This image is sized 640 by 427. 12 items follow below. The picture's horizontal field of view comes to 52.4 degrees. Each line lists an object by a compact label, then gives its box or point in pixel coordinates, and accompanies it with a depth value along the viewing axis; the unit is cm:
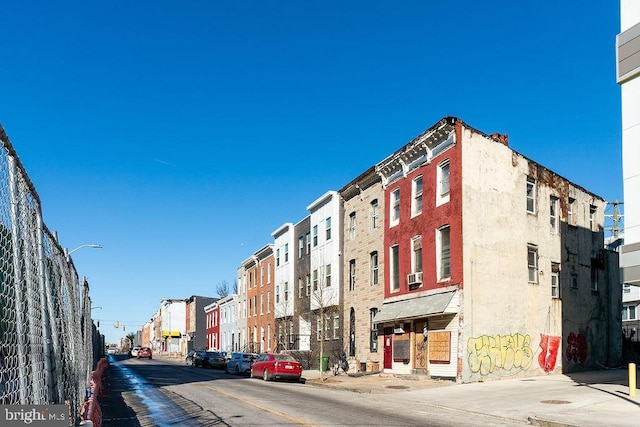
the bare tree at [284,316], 4738
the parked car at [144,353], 8100
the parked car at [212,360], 4747
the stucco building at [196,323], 9350
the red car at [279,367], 3047
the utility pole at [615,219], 4999
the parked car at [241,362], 3782
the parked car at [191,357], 5177
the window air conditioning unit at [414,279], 2966
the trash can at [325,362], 3697
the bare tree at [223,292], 12404
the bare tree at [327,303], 3919
